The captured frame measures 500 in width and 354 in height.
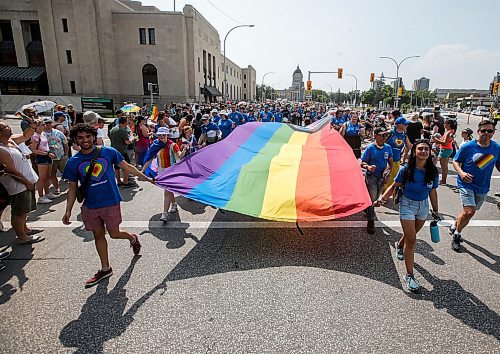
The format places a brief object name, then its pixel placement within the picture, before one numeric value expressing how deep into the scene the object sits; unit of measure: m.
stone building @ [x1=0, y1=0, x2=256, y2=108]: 35.84
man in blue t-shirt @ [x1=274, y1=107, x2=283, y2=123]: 18.17
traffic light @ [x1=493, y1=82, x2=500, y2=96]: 37.78
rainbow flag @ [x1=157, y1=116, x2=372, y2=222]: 4.23
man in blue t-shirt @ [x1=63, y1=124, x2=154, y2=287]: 3.45
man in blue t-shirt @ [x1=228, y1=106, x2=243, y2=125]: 13.46
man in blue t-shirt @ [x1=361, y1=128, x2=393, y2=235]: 5.12
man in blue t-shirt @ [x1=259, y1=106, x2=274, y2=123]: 16.95
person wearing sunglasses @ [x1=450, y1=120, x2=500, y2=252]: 4.34
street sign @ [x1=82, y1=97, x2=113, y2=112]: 28.44
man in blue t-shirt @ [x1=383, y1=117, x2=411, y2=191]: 6.52
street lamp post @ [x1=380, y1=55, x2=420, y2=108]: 40.51
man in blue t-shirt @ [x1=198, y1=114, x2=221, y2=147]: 9.43
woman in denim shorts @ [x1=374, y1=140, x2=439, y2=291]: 3.51
